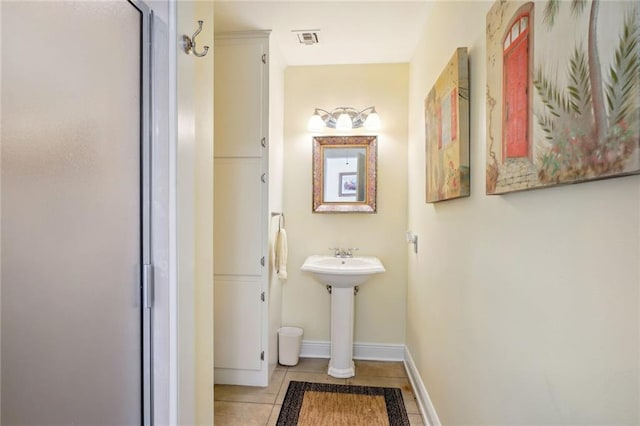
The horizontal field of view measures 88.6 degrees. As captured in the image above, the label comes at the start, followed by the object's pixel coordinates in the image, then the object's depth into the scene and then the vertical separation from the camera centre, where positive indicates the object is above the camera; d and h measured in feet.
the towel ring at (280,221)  8.99 -0.27
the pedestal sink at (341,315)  8.19 -2.69
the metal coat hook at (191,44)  3.78 +1.97
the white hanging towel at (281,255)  8.52 -1.14
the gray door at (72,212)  2.22 -0.01
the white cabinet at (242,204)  7.78 +0.17
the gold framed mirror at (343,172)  9.35 +1.12
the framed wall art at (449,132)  4.52 +1.24
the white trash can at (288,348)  8.95 -3.74
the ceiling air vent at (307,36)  7.66 +4.20
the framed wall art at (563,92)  1.77 +0.83
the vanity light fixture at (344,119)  9.23 +2.64
